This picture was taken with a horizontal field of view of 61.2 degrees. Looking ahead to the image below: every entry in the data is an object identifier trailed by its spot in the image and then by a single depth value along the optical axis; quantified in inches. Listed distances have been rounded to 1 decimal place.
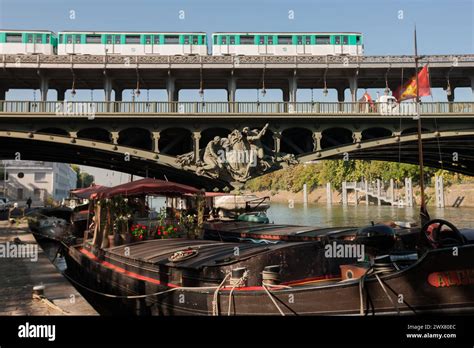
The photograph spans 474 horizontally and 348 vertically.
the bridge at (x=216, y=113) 1125.7
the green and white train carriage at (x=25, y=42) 1210.6
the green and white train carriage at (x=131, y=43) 1227.9
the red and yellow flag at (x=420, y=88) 1011.9
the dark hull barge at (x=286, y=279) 240.1
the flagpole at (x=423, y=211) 725.7
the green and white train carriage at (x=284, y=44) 1258.6
